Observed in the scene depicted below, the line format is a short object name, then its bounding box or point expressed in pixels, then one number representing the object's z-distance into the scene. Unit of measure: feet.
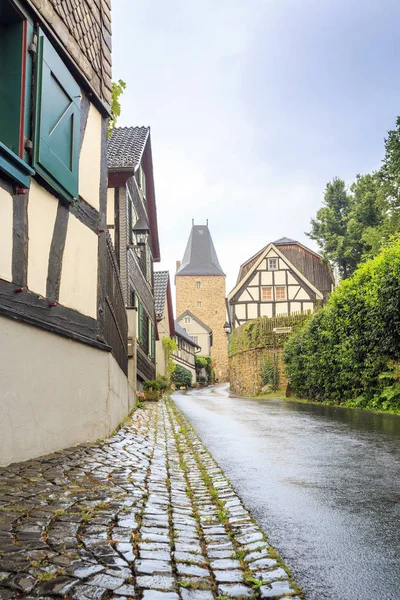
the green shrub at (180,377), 167.22
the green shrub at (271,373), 91.40
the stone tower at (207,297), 255.09
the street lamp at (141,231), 48.37
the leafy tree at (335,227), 126.93
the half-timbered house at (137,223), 49.75
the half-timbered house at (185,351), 181.23
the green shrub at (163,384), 76.66
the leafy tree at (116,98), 30.42
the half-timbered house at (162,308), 102.14
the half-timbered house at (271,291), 123.95
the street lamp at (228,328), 141.69
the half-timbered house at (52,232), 15.60
